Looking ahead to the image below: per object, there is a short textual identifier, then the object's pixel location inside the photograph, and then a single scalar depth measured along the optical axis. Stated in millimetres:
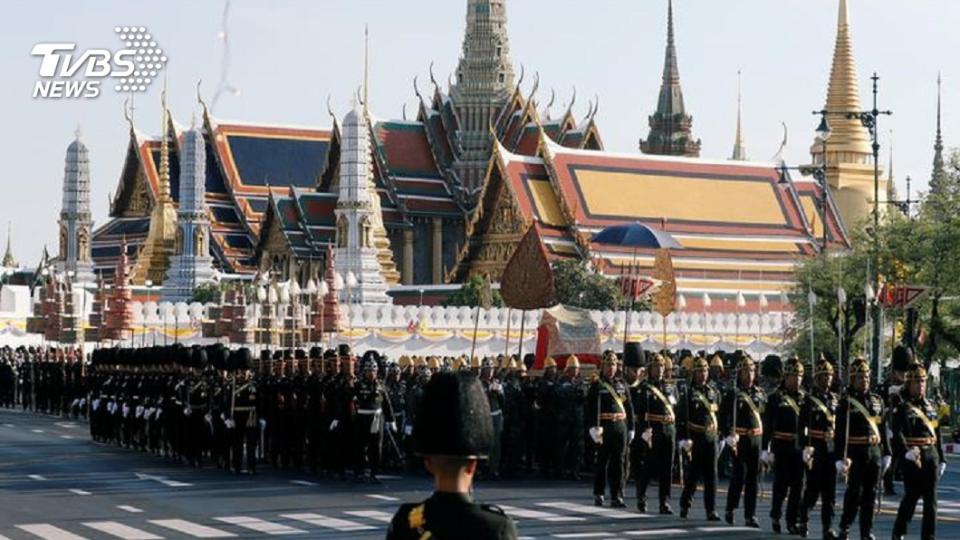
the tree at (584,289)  68938
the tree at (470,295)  75188
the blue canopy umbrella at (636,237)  42625
